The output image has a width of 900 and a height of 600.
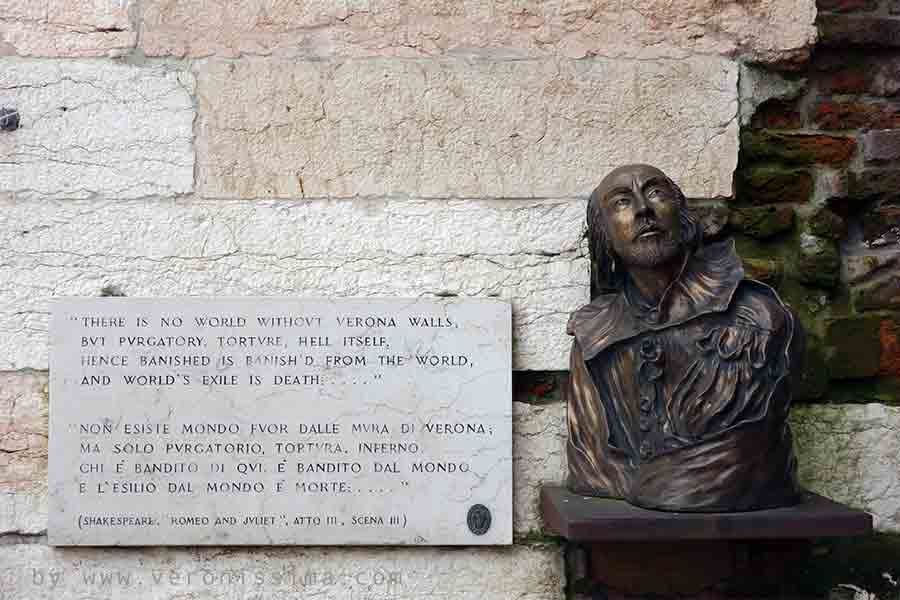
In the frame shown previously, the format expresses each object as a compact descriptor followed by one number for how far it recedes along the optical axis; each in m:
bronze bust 2.48
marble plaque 2.90
